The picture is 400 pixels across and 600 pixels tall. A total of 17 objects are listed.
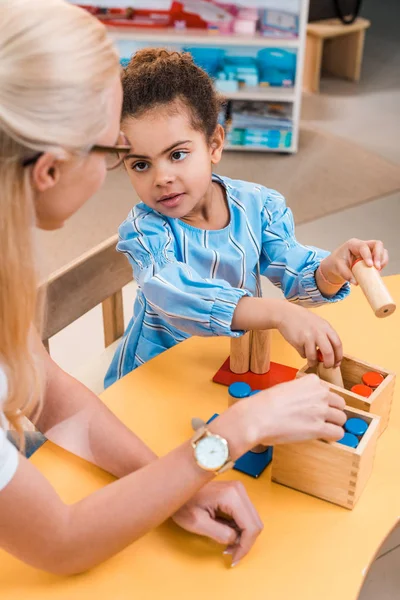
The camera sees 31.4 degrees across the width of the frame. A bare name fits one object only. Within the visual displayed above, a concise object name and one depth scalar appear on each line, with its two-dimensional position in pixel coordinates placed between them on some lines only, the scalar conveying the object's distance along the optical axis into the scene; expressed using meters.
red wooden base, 1.26
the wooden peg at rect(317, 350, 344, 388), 1.14
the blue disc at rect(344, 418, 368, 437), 1.02
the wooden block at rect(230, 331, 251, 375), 1.26
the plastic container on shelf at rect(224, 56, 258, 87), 3.90
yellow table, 0.91
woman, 0.83
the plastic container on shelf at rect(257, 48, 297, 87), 3.86
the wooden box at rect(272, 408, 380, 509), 0.99
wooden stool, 4.64
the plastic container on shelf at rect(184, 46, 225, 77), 3.88
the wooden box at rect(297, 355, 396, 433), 1.08
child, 1.29
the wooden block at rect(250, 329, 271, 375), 1.25
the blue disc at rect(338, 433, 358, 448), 1.00
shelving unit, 3.72
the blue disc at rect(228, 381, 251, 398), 1.14
